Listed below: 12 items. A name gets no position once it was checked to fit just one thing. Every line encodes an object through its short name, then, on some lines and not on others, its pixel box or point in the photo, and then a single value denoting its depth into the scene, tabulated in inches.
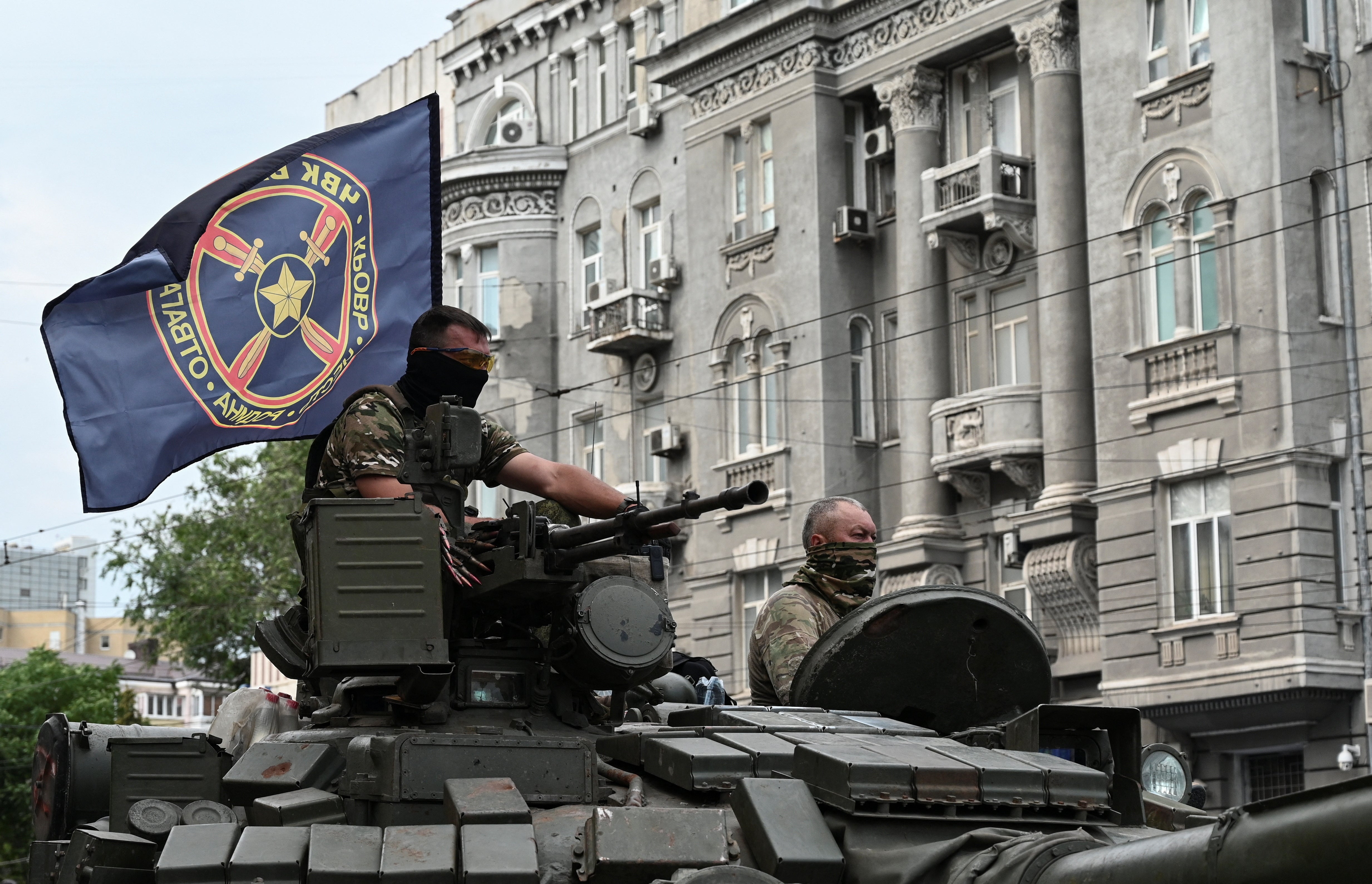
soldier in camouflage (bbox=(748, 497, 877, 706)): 340.2
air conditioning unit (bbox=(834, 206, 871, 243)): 1270.9
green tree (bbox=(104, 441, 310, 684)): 1771.7
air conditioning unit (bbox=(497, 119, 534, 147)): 1621.6
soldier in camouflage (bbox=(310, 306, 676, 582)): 310.7
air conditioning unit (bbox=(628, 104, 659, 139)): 1488.7
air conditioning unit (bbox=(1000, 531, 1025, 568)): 1153.4
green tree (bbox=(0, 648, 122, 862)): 2160.4
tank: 247.3
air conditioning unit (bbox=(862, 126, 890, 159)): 1282.0
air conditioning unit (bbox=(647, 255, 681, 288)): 1435.8
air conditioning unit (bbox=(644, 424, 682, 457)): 1405.0
